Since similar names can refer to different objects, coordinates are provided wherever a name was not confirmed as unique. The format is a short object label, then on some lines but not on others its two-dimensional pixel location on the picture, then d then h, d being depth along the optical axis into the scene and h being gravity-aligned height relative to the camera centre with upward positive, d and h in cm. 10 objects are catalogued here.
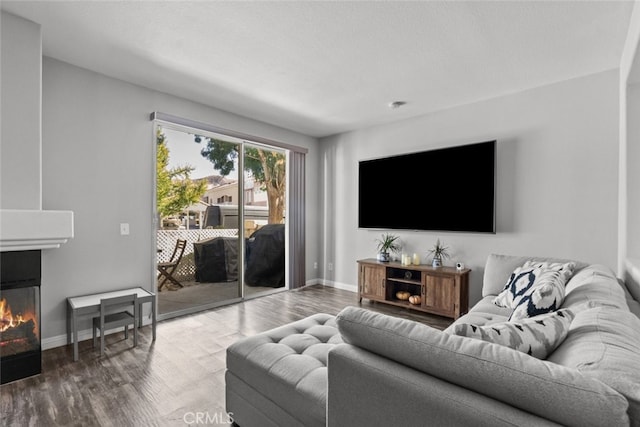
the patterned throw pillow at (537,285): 168 -46
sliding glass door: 357 -10
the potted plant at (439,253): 381 -51
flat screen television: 346 +28
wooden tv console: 342 -89
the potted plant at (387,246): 420 -48
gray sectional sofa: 77 -49
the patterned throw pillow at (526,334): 104 -42
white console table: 246 -80
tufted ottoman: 134 -79
